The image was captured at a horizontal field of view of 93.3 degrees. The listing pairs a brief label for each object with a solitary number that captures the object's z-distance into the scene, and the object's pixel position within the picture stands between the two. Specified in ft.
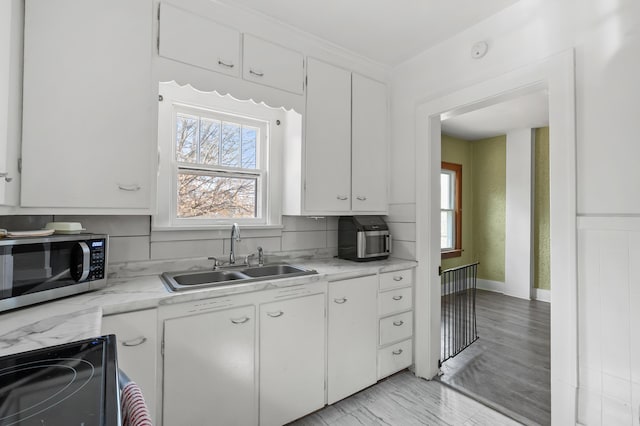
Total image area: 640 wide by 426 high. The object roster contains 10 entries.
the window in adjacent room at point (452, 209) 16.72
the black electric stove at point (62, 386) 1.85
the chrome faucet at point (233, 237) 6.85
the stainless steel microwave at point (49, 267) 3.83
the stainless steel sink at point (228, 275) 5.42
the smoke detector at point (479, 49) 6.81
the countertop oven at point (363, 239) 8.03
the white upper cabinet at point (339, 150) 7.57
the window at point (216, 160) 6.79
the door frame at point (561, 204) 5.40
